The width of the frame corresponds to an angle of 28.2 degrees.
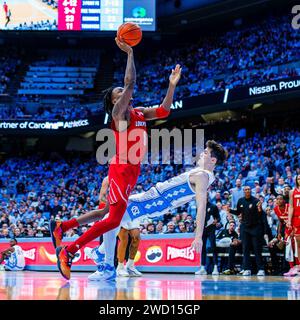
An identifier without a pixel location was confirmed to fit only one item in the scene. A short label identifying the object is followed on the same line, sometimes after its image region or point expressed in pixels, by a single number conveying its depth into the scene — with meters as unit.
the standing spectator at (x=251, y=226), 10.87
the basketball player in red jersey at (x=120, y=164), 6.36
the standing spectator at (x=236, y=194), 14.66
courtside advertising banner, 12.00
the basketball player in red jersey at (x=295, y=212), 9.57
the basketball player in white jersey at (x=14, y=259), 14.41
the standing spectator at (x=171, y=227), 13.31
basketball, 6.35
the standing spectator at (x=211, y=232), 11.54
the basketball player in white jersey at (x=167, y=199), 6.88
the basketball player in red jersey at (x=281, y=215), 10.99
